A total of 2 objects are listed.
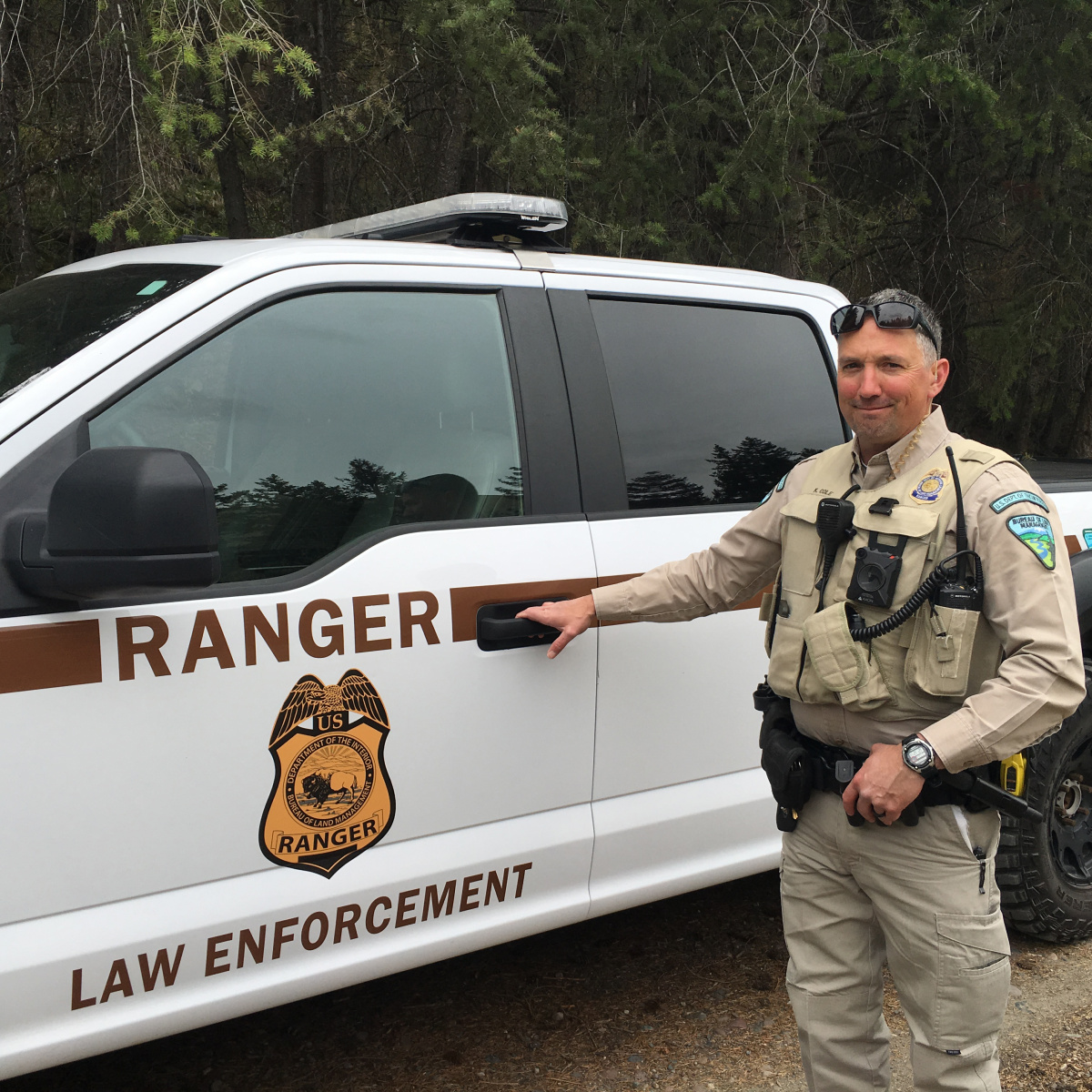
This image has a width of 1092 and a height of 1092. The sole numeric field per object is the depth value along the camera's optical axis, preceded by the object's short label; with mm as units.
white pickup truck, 1972
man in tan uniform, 1981
